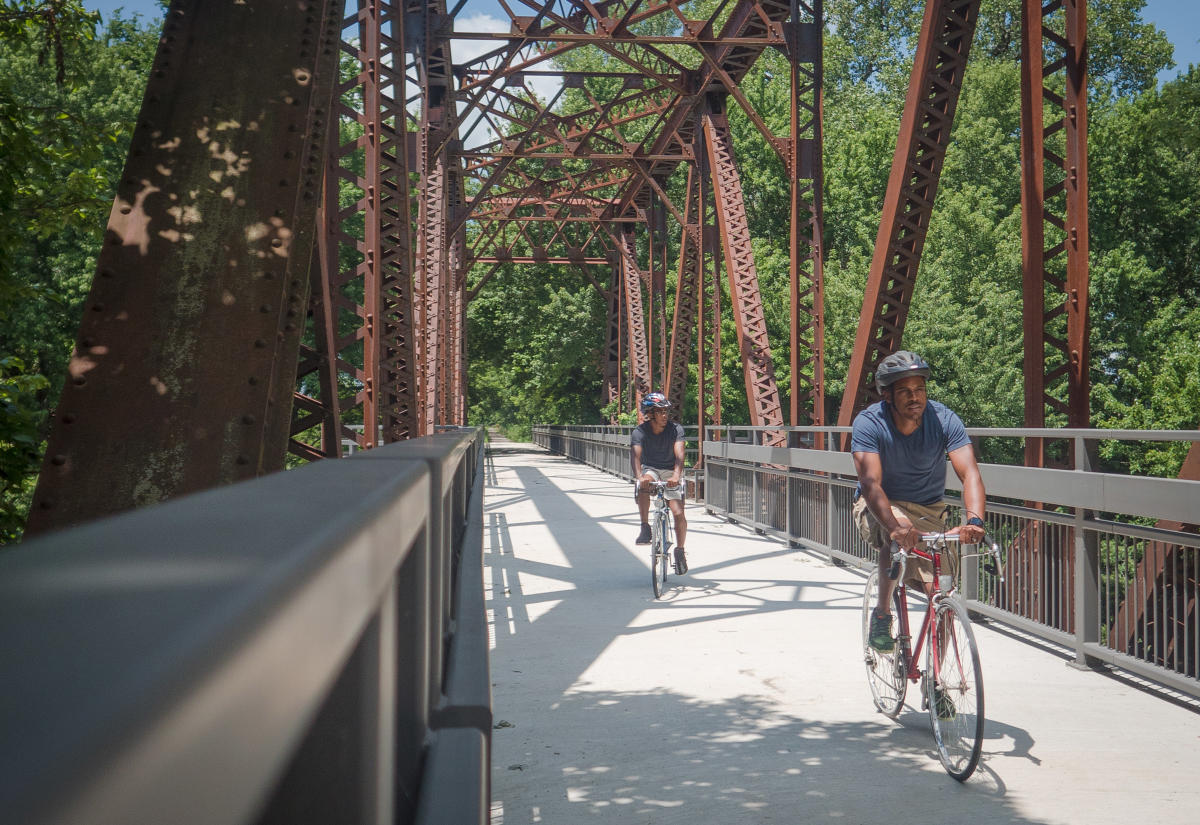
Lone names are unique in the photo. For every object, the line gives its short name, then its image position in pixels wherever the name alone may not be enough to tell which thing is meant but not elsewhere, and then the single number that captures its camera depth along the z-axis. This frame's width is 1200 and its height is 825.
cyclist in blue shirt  5.51
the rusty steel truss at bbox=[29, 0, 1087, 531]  3.16
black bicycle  10.09
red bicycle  4.86
